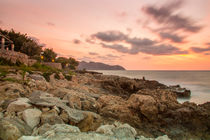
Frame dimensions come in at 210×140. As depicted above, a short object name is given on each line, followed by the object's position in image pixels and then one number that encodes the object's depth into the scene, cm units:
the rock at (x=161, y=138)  328
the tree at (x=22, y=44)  2967
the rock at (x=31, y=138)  239
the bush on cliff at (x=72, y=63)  6884
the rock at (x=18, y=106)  371
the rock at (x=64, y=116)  388
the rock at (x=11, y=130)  248
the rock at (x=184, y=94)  1759
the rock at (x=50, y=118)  352
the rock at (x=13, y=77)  715
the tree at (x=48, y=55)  4682
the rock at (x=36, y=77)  874
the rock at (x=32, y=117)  338
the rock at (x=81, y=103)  538
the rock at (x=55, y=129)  285
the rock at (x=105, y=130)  331
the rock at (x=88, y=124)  389
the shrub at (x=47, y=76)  1045
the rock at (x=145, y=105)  546
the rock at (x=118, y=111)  521
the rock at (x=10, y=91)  479
